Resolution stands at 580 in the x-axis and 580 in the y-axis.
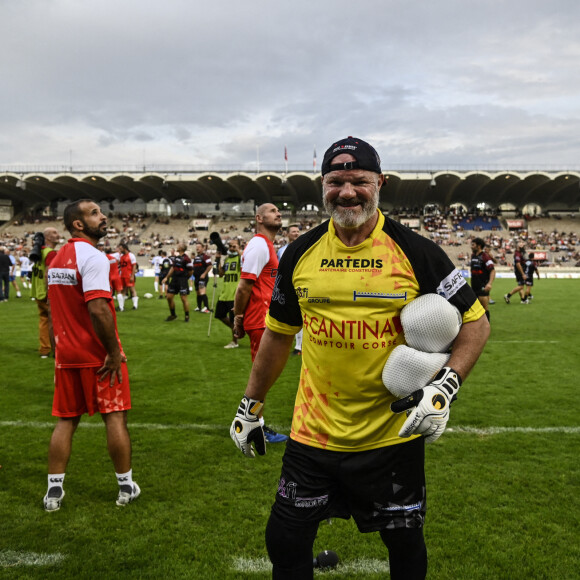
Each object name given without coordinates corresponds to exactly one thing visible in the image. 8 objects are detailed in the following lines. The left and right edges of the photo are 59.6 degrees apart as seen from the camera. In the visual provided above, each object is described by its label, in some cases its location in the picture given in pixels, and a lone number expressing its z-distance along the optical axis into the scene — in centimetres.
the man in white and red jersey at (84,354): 371
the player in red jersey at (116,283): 1045
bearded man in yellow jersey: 228
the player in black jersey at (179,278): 1408
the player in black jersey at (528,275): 1809
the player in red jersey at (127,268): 1684
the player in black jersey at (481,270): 1188
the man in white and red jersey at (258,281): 532
